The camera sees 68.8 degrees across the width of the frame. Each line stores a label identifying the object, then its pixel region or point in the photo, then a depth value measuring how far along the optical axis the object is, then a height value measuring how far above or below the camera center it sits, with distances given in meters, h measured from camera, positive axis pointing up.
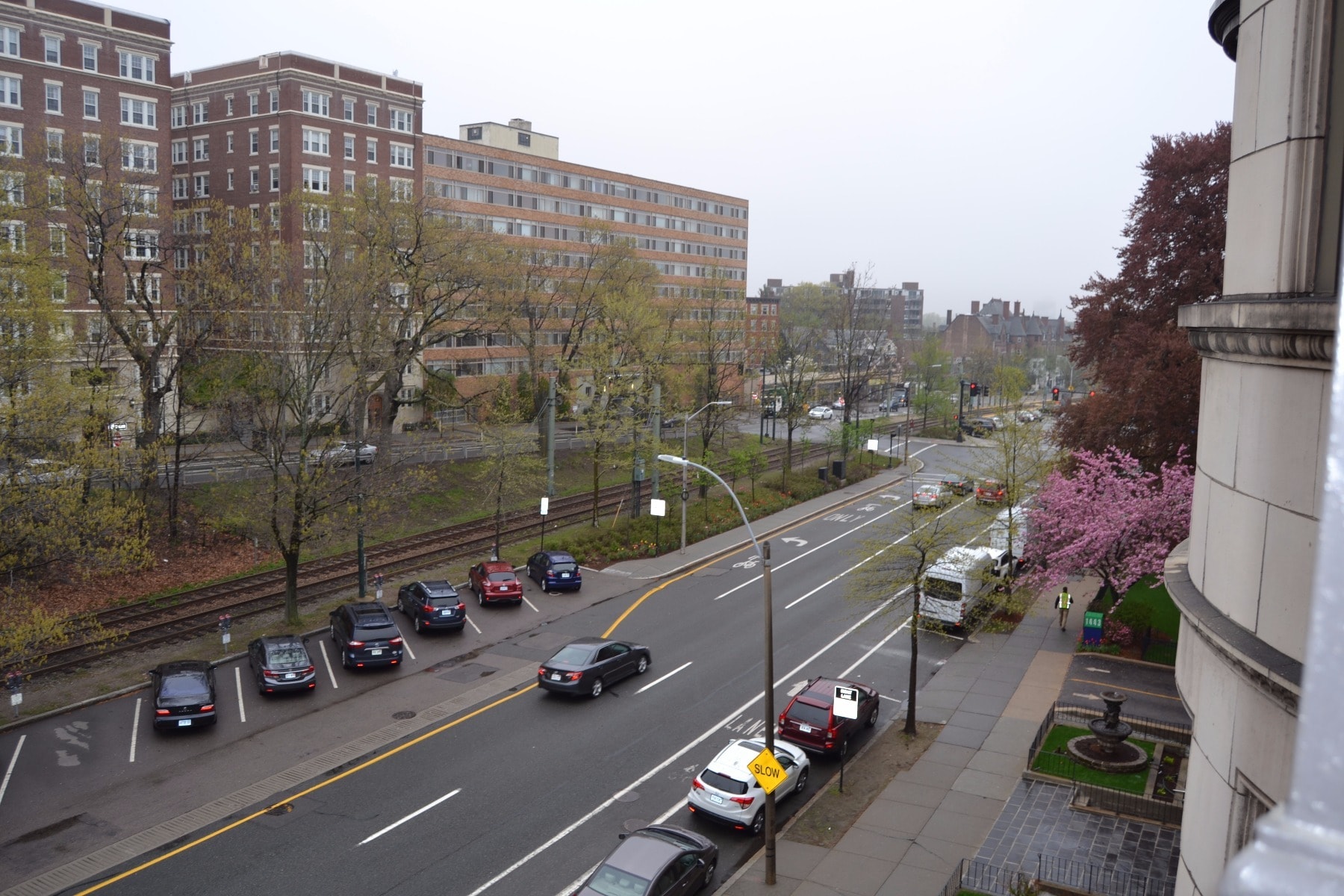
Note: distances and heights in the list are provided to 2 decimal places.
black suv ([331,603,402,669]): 26.48 -7.66
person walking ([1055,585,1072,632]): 32.43 -7.65
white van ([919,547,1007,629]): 31.34 -7.00
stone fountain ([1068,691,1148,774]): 20.58 -8.11
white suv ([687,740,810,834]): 18.47 -8.06
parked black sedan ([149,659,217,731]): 22.19 -7.89
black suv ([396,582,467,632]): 29.89 -7.63
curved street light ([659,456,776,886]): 16.44 -5.98
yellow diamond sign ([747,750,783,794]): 16.36 -6.75
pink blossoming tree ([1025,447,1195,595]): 27.31 -4.15
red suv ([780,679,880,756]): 22.02 -8.02
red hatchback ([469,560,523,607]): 33.12 -7.57
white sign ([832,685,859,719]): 20.61 -7.03
